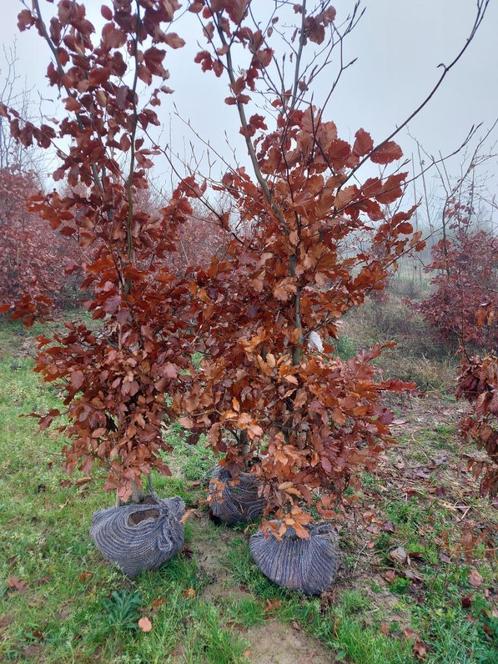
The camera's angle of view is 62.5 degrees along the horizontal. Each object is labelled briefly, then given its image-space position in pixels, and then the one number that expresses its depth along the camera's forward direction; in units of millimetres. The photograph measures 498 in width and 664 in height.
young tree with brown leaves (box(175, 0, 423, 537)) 1731
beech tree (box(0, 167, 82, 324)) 7250
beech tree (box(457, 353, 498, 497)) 1845
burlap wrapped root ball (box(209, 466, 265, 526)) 2672
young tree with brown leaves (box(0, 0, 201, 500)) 1699
